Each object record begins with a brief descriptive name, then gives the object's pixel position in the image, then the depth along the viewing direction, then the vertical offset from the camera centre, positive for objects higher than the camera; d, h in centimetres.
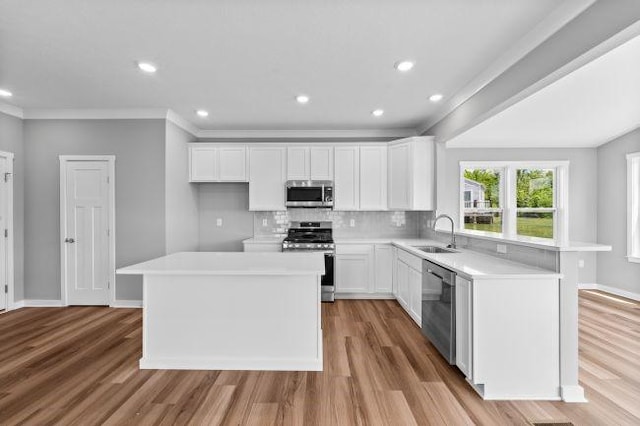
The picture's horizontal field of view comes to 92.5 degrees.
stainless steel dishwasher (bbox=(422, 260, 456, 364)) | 248 -87
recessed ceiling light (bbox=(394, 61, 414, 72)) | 280 +136
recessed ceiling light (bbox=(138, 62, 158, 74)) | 283 +136
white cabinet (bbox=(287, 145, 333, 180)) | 489 +78
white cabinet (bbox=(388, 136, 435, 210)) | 452 +56
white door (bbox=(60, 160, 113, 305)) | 420 -35
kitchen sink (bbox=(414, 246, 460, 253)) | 348 -48
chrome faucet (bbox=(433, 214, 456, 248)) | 355 -35
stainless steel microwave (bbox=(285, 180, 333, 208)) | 483 +27
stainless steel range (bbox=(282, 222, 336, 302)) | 443 -56
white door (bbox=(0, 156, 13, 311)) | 396 -22
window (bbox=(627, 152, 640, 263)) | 461 +2
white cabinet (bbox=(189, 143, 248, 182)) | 488 +77
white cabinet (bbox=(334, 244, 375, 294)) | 457 -86
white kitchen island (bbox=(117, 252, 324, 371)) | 256 -91
